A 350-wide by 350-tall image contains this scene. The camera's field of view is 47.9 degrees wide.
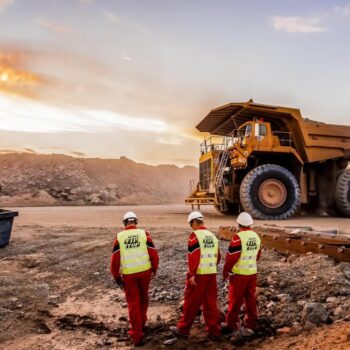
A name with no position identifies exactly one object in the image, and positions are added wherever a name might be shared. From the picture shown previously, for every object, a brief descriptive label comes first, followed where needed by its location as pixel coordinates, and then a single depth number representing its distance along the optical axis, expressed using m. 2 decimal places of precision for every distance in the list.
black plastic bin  8.48
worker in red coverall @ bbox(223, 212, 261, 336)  4.18
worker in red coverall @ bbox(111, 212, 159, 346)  4.16
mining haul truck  13.38
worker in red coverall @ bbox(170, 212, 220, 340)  4.10
